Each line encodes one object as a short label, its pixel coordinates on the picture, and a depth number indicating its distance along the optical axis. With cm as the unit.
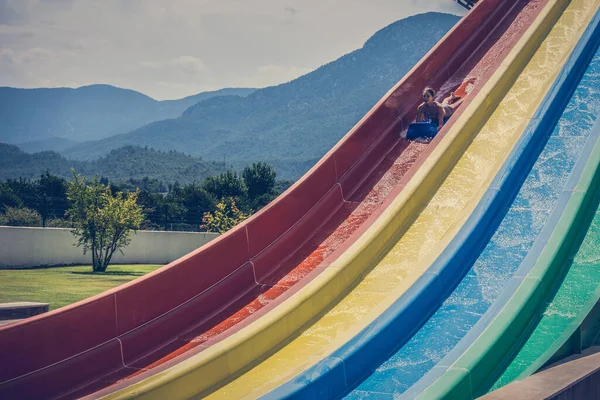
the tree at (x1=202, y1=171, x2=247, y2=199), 5181
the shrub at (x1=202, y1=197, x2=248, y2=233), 3010
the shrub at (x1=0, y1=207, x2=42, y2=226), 3497
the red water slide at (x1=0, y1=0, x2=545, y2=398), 546
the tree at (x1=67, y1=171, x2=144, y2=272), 2338
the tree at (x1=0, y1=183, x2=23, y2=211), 4284
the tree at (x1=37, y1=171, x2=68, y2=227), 4569
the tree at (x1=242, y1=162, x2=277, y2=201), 5116
